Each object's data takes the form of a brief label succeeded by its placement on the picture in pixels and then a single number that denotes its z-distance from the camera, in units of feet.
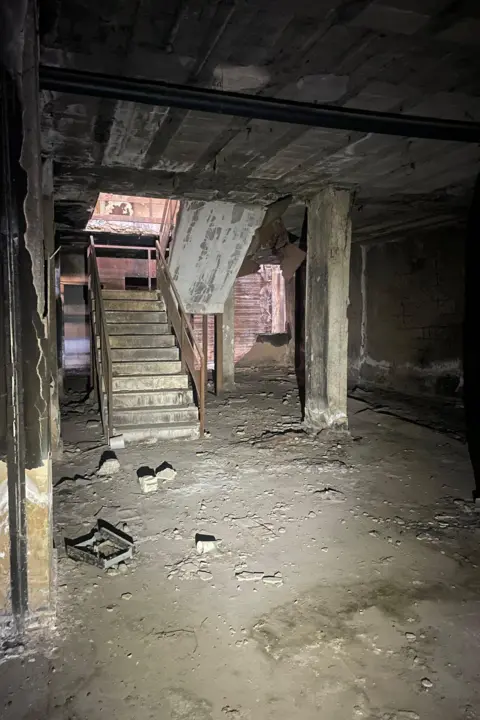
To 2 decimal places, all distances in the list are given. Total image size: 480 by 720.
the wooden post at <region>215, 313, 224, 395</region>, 26.91
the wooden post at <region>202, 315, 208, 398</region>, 23.14
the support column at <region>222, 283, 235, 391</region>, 28.63
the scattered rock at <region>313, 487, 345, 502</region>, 12.63
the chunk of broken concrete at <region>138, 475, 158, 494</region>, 13.06
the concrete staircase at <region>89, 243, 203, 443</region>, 18.20
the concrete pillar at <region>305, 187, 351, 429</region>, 17.65
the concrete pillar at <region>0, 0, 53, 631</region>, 6.45
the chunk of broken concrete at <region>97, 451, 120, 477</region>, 14.28
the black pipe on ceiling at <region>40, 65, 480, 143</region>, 7.55
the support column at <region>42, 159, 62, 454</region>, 14.40
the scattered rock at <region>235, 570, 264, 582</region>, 8.91
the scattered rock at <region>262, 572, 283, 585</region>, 8.81
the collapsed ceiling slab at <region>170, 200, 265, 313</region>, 21.34
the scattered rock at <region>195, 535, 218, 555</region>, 9.85
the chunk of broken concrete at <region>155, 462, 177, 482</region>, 13.82
